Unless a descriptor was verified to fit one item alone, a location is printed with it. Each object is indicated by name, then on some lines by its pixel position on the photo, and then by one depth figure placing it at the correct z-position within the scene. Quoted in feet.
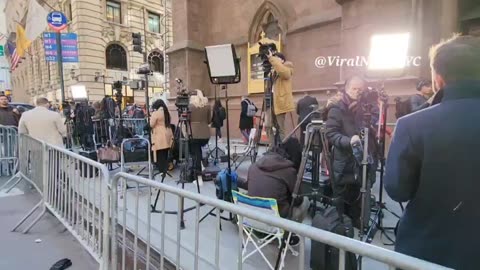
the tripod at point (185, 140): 13.37
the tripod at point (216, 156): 22.47
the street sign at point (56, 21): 33.32
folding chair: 8.82
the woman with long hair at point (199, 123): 16.87
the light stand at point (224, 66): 11.88
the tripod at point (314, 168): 9.47
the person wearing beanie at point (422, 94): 16.05
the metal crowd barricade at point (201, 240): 3.43
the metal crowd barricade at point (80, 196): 9.45
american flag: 56.62
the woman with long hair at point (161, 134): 17.71
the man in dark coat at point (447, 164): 4.25
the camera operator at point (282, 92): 13.62
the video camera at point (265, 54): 12.68
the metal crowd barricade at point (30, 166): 14.07
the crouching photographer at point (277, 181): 9.99
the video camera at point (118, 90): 23.54
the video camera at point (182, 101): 13.35
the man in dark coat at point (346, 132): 10.50
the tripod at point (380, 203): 10.25
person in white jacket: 17.19
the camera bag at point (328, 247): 7.75
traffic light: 36.55
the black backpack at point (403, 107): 16.71
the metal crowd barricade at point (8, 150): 22.54
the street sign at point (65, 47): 42.32
